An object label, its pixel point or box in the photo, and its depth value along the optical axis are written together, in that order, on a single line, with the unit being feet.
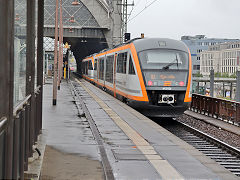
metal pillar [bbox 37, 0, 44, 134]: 28.02
